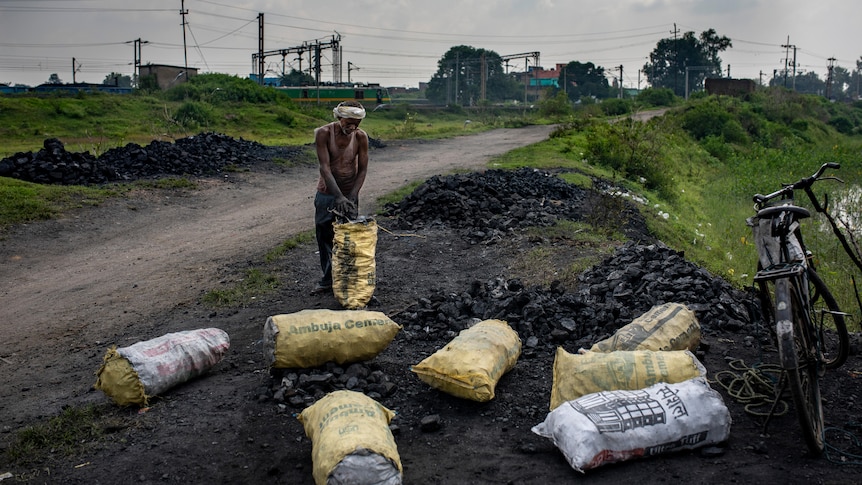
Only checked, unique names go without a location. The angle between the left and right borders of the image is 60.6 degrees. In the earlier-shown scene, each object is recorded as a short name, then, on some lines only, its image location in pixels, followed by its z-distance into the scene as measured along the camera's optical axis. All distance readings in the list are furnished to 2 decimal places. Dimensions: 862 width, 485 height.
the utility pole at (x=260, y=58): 44.58
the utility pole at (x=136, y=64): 46.56
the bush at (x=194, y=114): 26.08
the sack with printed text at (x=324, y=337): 4.41
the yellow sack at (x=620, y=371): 3.85
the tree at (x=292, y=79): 60.28
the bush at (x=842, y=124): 45.41
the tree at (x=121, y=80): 77.96
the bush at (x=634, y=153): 16.48
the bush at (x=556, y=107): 40.53
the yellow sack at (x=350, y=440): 3.12
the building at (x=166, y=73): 44.75
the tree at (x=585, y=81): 72.06
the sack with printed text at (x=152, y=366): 4.23
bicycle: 3.36
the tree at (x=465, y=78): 70.00
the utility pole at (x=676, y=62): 74.38
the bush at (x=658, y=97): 50.44
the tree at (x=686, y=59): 74.38
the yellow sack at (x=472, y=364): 4.09
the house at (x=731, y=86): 47.97
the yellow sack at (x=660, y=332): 4.42
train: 44.59
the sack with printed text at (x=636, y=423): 3.32
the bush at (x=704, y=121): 32.16
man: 6.25
